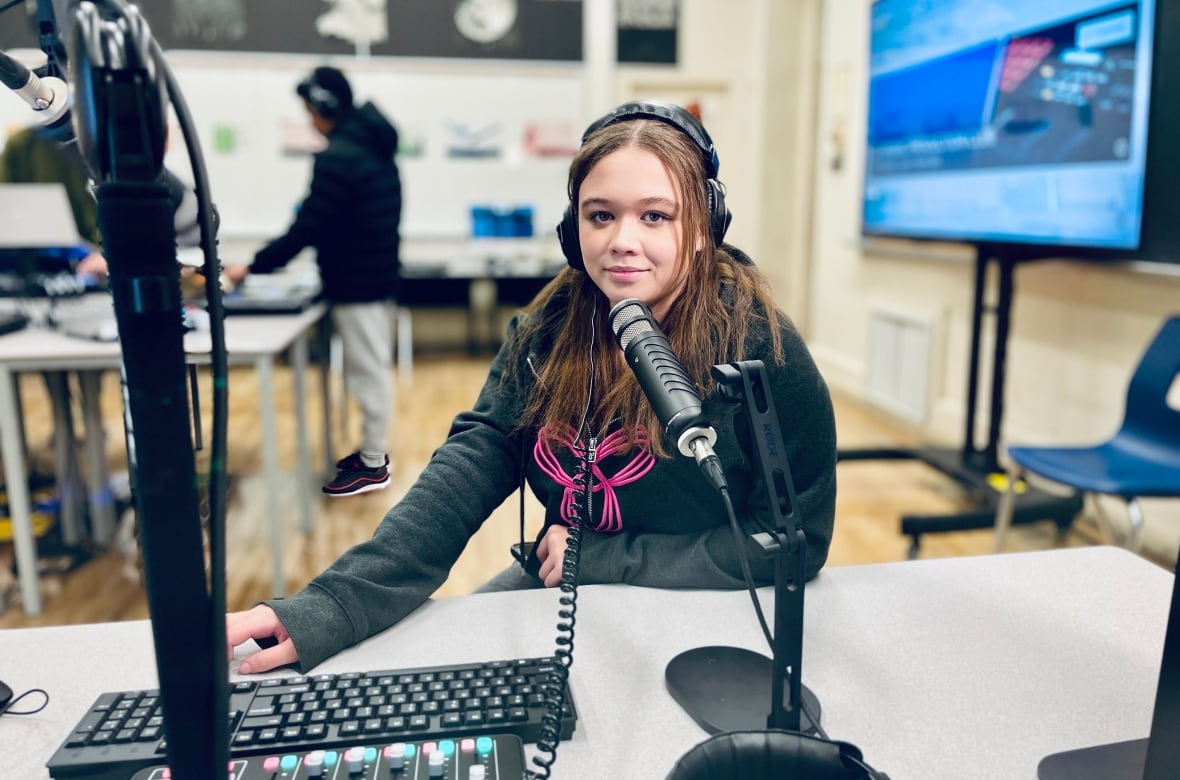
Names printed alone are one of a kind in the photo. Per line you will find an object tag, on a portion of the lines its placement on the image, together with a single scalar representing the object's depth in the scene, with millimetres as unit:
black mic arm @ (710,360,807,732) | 610
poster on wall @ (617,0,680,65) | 5539
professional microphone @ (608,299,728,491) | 555
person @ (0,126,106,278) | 3256
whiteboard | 5359
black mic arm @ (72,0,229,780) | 355
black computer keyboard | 626
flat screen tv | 2170
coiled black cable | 617
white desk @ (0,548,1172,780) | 663
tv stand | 2459
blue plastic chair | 1946
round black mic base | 678
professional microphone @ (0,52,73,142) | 502
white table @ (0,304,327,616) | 2000
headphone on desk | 571
